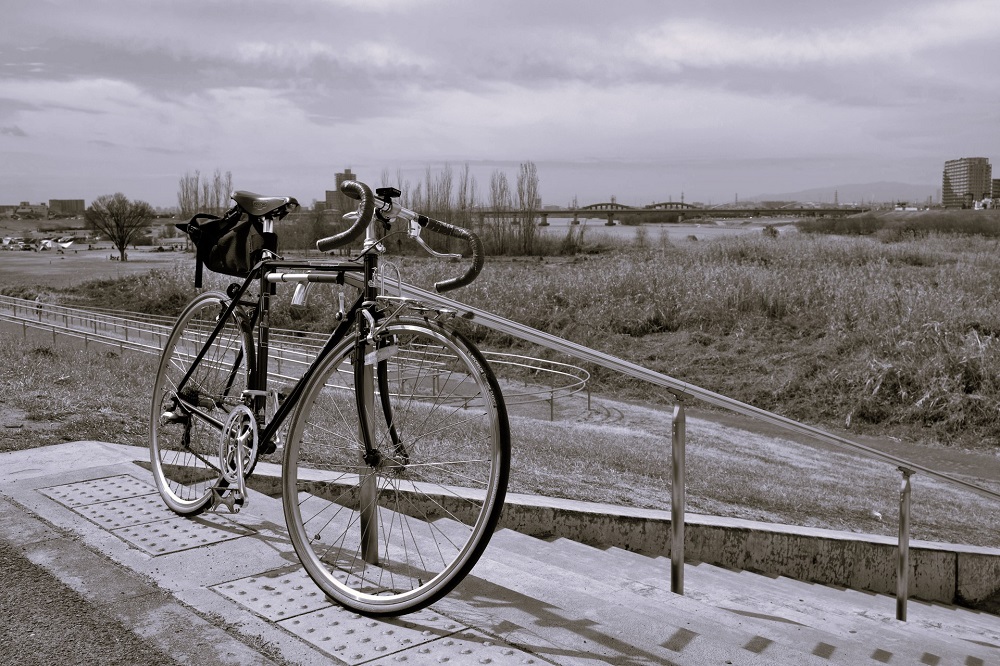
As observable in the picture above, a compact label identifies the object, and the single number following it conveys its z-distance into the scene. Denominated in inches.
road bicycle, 99.7
